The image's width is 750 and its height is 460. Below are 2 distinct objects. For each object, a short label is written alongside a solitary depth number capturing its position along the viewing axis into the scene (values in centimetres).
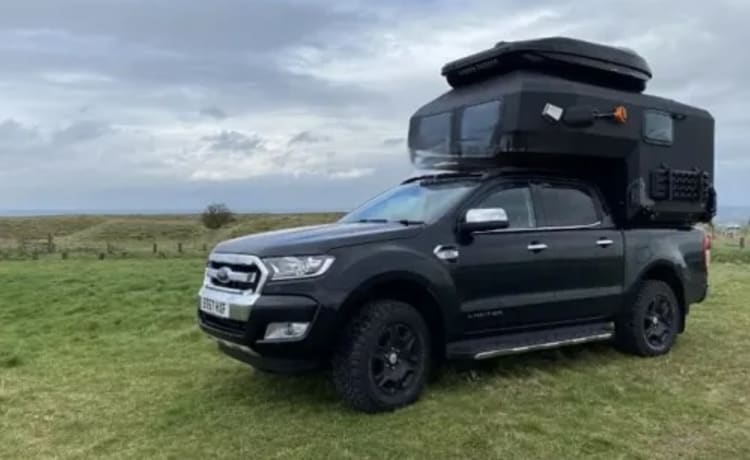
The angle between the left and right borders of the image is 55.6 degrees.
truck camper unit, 610
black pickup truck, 470
